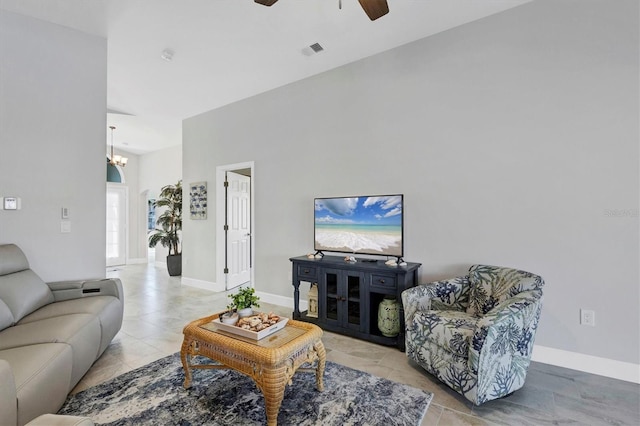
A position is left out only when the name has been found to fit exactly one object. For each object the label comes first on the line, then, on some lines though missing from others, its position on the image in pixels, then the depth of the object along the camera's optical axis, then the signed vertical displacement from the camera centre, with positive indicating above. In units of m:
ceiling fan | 2.08 +1.43
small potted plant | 2.28 -0.66
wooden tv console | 2.98 -0.78
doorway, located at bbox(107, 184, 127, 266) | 8.02 -0.25
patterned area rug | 1.93 -1.28
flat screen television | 3.29 -0.12
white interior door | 5.37 -0.28
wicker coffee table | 1.80 -0.90
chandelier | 6.70 +1.17
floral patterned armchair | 1.98 -0.83
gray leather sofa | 1.52 -0.79
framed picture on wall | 5.44 +0.26
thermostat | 2.85 +0.11
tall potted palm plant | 6.98 -0.13
